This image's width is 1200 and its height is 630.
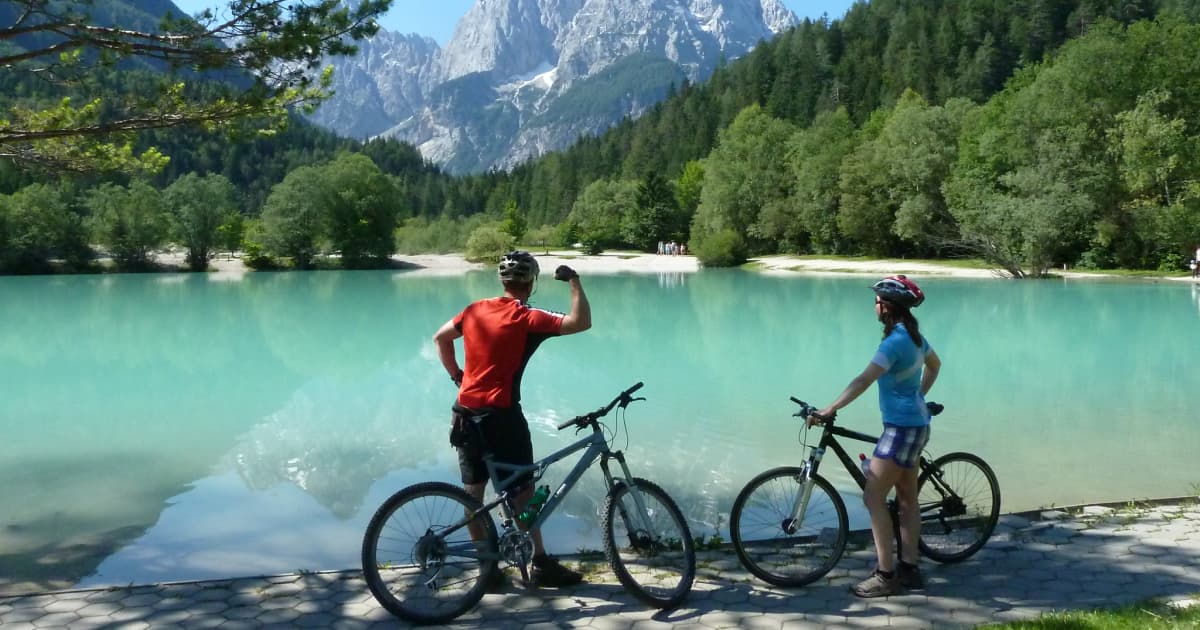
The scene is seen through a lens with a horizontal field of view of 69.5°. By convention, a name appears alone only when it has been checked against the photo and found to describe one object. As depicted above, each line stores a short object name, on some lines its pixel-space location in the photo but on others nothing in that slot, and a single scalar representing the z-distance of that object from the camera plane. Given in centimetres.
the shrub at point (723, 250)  6569
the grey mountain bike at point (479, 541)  437
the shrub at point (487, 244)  7930
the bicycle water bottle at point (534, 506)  456
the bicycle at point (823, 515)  480
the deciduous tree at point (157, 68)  681
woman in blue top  442
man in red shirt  461
